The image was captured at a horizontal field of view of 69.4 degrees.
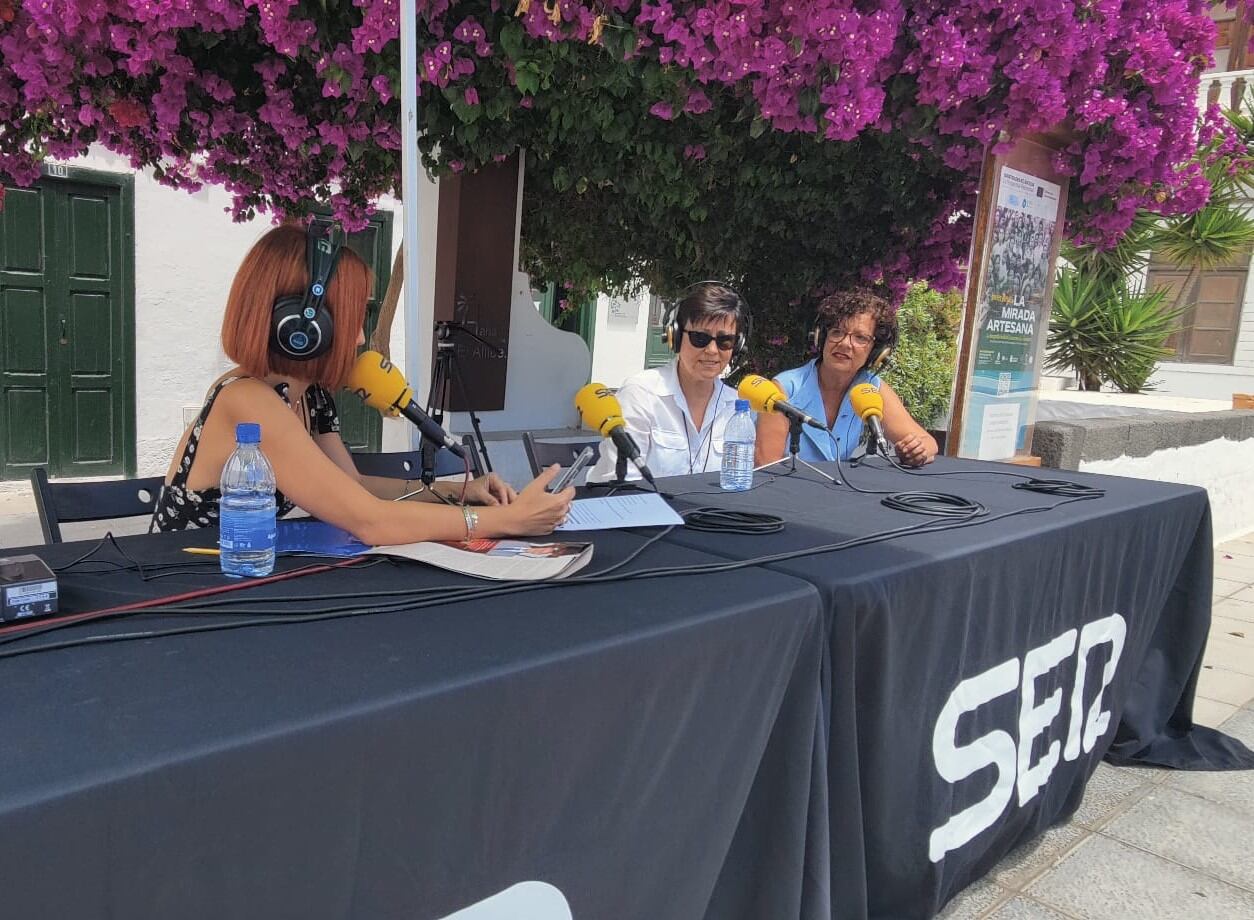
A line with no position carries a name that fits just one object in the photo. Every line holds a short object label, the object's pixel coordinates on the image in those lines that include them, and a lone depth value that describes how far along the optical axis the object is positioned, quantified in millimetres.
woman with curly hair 3318
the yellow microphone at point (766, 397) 2740
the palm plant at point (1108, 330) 11172
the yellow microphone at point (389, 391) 1854
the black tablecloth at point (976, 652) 1775
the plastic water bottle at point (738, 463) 2641
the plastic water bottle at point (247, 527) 1500
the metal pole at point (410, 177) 2473
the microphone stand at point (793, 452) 2850
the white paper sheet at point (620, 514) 2031
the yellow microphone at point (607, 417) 2307
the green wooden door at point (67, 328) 6906
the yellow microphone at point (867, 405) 2861
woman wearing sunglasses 3068
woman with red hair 1668
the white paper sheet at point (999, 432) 4457
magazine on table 1549
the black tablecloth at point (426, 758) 880
